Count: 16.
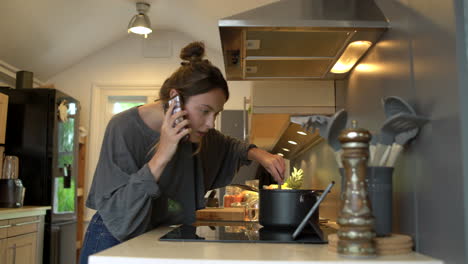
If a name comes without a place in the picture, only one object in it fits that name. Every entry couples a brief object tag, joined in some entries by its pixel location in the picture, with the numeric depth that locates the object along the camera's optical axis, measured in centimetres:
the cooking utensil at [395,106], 99
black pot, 132
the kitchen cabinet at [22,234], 321
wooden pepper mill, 85
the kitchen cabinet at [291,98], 198
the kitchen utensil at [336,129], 104
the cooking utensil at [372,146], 103
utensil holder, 99
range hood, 129
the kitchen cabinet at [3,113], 366
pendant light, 411
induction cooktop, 112
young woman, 128
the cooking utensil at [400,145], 101
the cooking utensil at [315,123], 108
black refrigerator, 395
